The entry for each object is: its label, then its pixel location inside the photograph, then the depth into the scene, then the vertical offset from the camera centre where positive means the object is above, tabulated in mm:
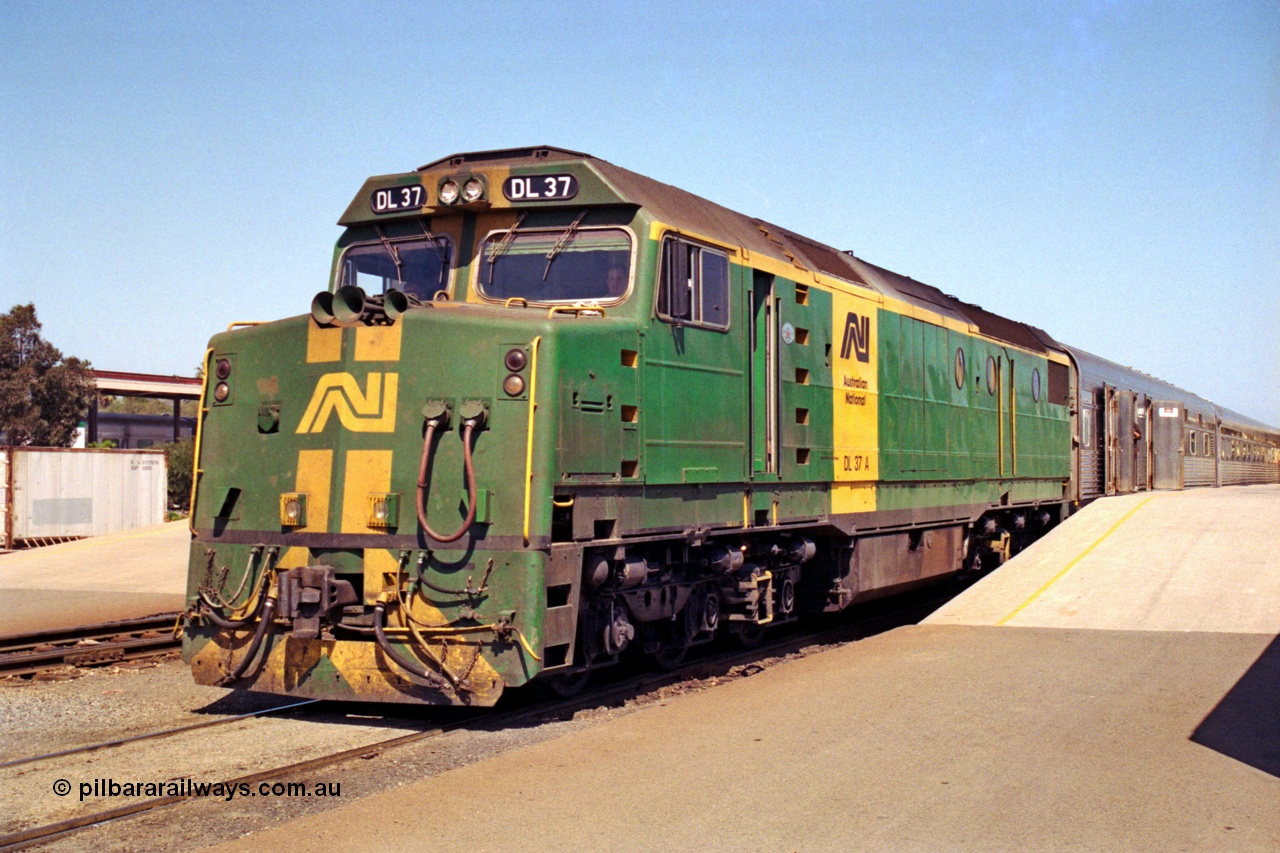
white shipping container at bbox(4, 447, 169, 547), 28844 -193
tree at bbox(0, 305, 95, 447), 43969 +3786
